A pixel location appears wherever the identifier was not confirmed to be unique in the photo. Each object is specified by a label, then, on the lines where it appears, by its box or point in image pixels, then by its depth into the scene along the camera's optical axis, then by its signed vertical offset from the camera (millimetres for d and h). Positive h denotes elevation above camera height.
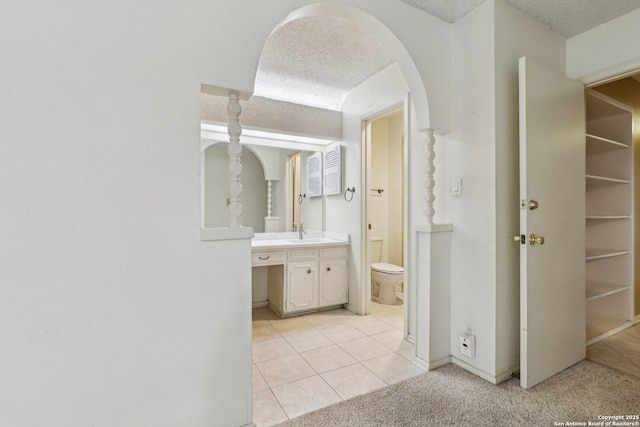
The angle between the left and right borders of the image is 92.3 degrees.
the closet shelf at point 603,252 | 2609 -328
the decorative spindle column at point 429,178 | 2066 +252
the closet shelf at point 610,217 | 2605 -11
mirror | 3121 +286
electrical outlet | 1997 -745
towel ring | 3252 +241
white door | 1809 -44
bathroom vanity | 3055 -606
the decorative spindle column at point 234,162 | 1401 +240
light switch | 2053 +195
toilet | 3455 -741
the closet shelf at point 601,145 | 2749 +648
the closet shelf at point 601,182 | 2798 +315
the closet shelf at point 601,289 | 2552 -644
